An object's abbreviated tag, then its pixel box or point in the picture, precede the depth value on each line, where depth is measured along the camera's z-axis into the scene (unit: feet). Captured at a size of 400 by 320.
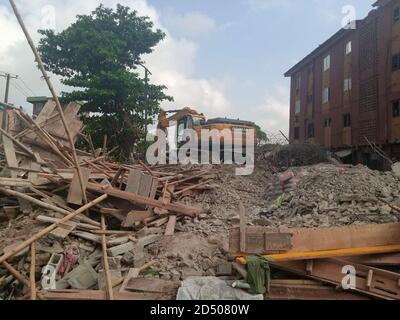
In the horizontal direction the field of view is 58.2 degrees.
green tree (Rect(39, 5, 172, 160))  52.90
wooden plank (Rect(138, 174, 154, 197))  21.93
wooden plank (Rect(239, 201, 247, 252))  13.93
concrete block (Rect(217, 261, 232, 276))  14.55
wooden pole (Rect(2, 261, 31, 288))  15.21
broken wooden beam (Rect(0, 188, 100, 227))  19.26
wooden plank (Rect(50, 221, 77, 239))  17.47
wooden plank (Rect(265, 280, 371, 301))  13.28
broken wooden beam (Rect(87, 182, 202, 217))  20.70
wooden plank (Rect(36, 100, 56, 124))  27.75
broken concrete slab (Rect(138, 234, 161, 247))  17.99
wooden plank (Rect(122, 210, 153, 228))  20.16
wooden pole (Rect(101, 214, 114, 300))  13.47
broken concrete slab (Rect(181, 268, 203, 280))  14.73
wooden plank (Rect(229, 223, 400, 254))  14.05
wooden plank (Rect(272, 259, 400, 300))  13.25
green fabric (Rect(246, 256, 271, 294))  12.77
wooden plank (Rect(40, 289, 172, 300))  13.44
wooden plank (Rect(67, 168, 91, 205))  20.29
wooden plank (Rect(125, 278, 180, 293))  13.84
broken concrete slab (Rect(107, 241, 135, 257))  16.99
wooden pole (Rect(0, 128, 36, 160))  22.42
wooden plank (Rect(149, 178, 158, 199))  22.04
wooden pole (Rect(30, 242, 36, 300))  13.74
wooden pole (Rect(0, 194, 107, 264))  14.60
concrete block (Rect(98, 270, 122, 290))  14.60
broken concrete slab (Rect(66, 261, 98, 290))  15.17
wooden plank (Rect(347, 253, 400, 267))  14.12
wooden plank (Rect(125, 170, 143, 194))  21.93
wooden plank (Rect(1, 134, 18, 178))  22.20
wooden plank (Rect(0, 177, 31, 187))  20.31
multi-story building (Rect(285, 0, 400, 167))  53.47
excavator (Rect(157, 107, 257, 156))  43.21
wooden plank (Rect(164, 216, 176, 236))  19.27
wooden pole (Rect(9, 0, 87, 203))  13.78
